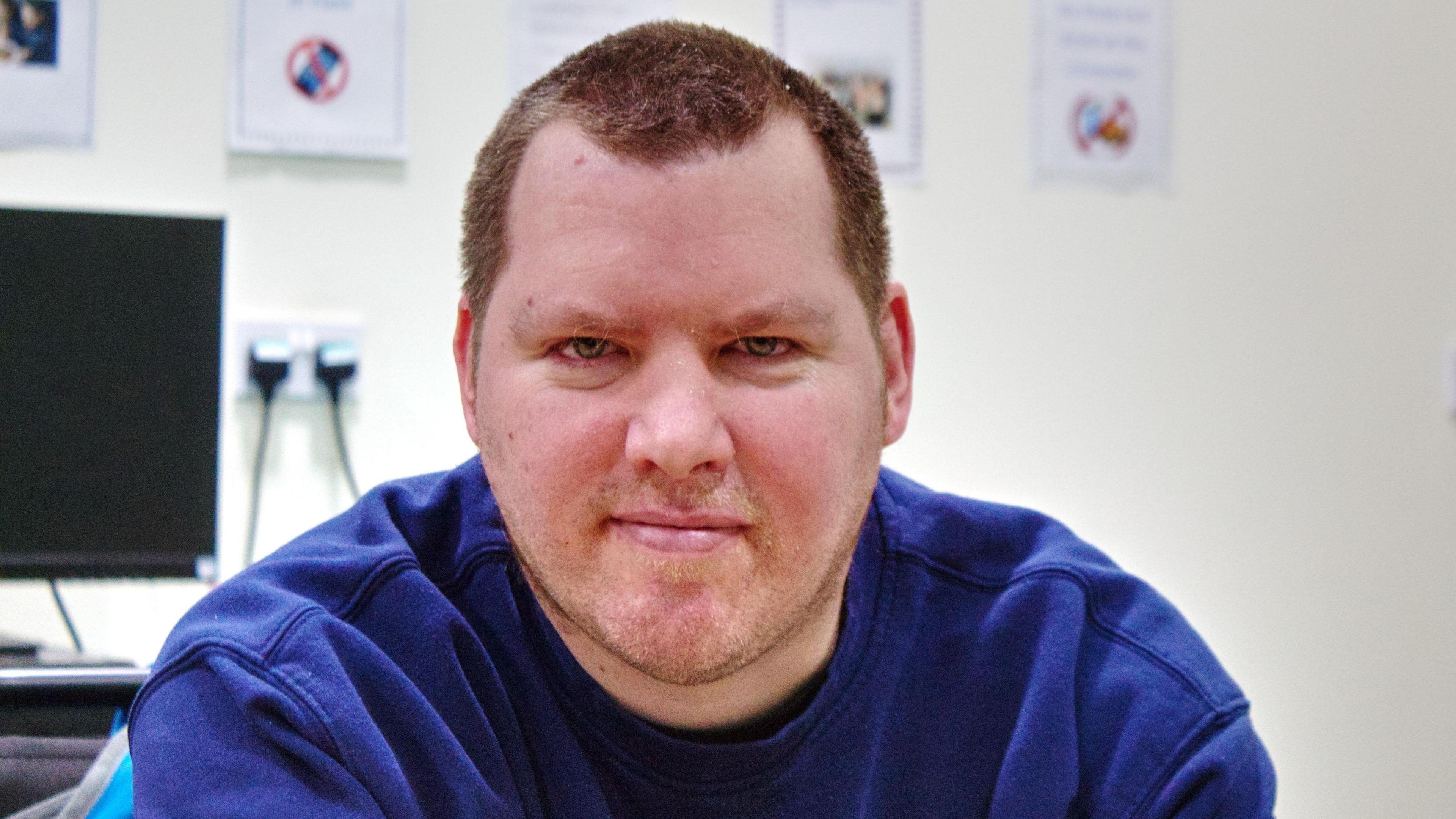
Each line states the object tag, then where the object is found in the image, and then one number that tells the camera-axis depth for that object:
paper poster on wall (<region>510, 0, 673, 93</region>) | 1.61
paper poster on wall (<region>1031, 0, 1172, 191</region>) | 1.80
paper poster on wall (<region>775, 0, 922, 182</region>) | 1.71
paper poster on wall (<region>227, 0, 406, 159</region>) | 1.52
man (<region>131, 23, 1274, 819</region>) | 0.88
